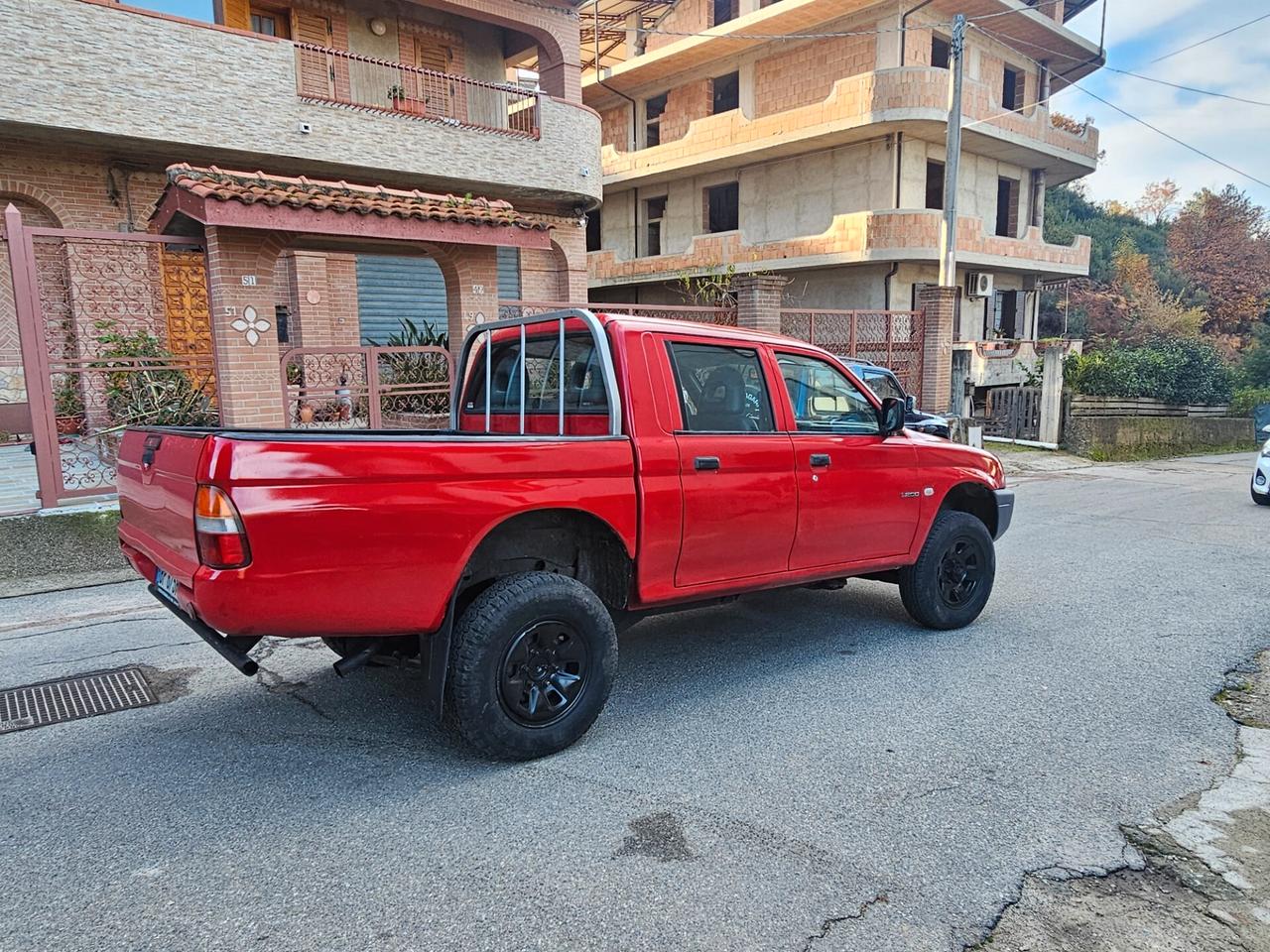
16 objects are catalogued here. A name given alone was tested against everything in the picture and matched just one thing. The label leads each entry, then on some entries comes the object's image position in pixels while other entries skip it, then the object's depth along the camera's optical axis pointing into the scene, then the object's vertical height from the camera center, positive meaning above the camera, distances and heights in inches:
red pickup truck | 113.9 -24.5
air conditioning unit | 955.3 +87.5
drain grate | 153.1 -63.0
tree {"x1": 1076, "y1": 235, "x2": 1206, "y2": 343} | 1258.0 +80.5
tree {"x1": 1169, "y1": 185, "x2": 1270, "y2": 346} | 1348.4 +156.1
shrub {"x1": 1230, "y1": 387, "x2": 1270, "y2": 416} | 853.2 -48.6
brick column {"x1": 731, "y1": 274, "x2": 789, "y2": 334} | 502.9 +39.1
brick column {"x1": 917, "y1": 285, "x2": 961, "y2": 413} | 604.1 +13.6
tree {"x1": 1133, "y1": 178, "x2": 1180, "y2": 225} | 1936.5 +365.3
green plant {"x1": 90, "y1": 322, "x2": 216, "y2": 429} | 348.2 -9.1
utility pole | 670.5 +167.3
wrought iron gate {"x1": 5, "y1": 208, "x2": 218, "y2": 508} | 273.1 +11.5
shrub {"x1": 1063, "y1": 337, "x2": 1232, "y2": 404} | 697.0 -14.3
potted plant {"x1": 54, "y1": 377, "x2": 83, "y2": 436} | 340.5 -13.6
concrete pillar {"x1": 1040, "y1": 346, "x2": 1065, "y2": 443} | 637.9 -30.3
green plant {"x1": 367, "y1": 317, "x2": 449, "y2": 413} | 407.5 -2.4
